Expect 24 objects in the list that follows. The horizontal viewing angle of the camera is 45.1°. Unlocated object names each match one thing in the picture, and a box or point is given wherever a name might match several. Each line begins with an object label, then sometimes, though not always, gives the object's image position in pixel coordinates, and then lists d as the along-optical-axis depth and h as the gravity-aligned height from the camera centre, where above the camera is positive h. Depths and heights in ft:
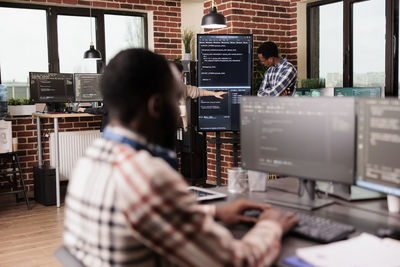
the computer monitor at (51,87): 17.79 +0.62
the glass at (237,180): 6.85 -1.14
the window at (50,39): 18.95 +2.68
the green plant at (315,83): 16.96 +0.55
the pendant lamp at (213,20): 14.28 +2.40
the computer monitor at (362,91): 14.73 +0.21
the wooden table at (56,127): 16.33 -0.82
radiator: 19.07 -1.78
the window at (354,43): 15.78 +1.96
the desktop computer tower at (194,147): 18.06 -1.81
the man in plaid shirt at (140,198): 3.26 -0.67
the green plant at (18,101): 18.58 +0.12
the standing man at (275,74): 15.43 +0.82
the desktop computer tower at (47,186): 16.79 -2.87
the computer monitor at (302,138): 5.56 -0.49
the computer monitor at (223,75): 15.01 +0.80
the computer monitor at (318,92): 15.89 +0.23
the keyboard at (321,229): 4.60 -1.30
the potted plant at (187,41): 20.86 +2.61
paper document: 3.96 -1.34
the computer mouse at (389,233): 4.68 -1.32
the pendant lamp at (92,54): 18.72 +1.90
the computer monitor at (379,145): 5.11 -0.52
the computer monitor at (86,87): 18.80 +0.63
